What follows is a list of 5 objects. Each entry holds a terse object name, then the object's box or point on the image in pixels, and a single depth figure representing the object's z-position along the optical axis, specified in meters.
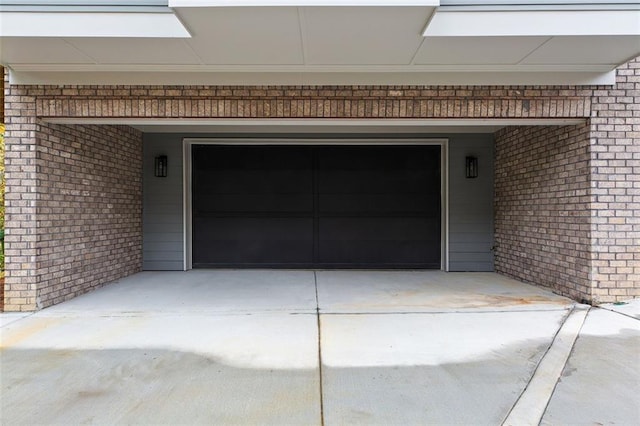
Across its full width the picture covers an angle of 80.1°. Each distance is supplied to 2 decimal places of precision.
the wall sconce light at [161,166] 7.14
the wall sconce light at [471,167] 7.18
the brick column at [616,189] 4.59
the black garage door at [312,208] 7.37
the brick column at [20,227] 4.42
